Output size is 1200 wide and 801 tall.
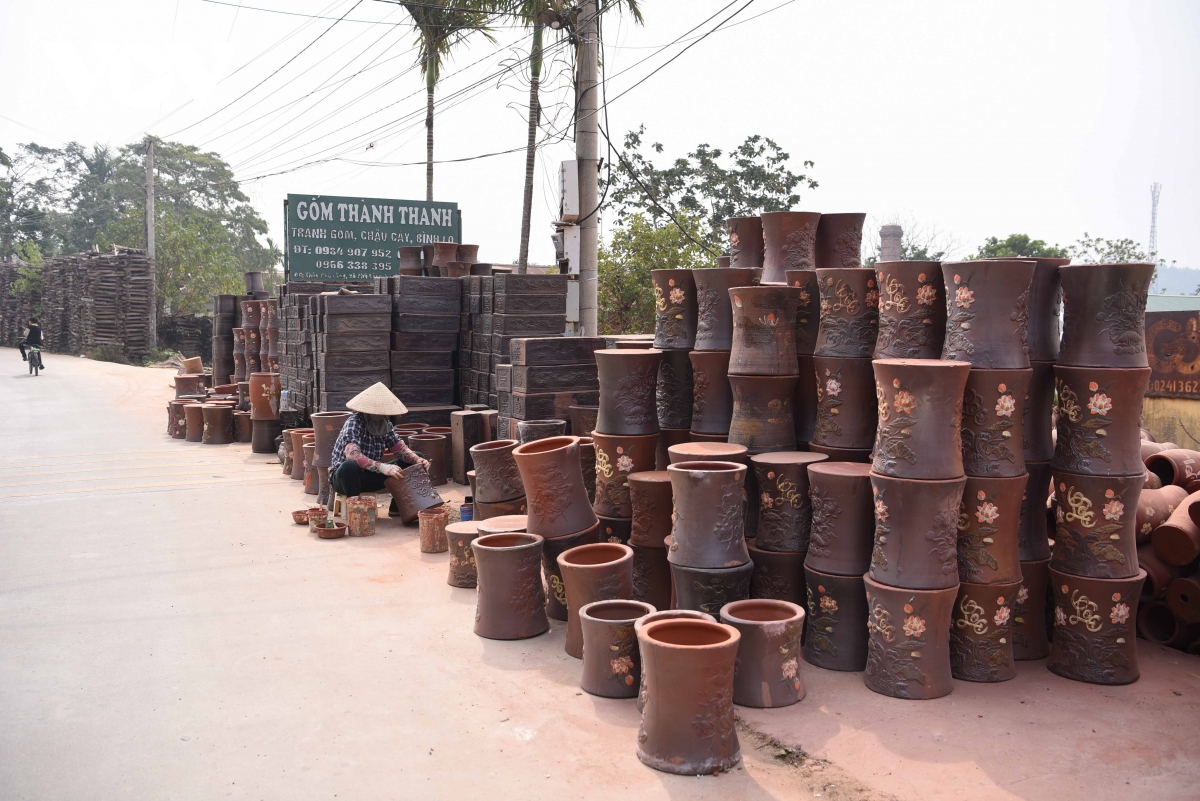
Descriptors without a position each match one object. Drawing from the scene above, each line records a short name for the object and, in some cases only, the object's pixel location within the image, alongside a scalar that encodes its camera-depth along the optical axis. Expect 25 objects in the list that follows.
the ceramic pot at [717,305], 5.33
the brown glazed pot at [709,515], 4.43
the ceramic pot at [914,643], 4.07
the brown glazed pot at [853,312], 4.75
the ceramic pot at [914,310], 4.45
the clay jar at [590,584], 4.59
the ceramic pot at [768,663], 4.00
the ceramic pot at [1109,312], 4.24
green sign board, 16.47
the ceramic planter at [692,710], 3.48
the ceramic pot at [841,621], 4.41
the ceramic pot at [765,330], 5.00
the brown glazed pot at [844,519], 4.40
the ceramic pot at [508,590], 4.99
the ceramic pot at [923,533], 4.08
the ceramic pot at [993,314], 4.21
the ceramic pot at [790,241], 5.65
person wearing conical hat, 7.51
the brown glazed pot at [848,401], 4.76
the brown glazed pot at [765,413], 5.03
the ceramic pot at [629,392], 5.38
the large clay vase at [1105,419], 4.25
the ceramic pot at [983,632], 4.26
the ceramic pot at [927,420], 4.07
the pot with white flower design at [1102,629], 4.25
